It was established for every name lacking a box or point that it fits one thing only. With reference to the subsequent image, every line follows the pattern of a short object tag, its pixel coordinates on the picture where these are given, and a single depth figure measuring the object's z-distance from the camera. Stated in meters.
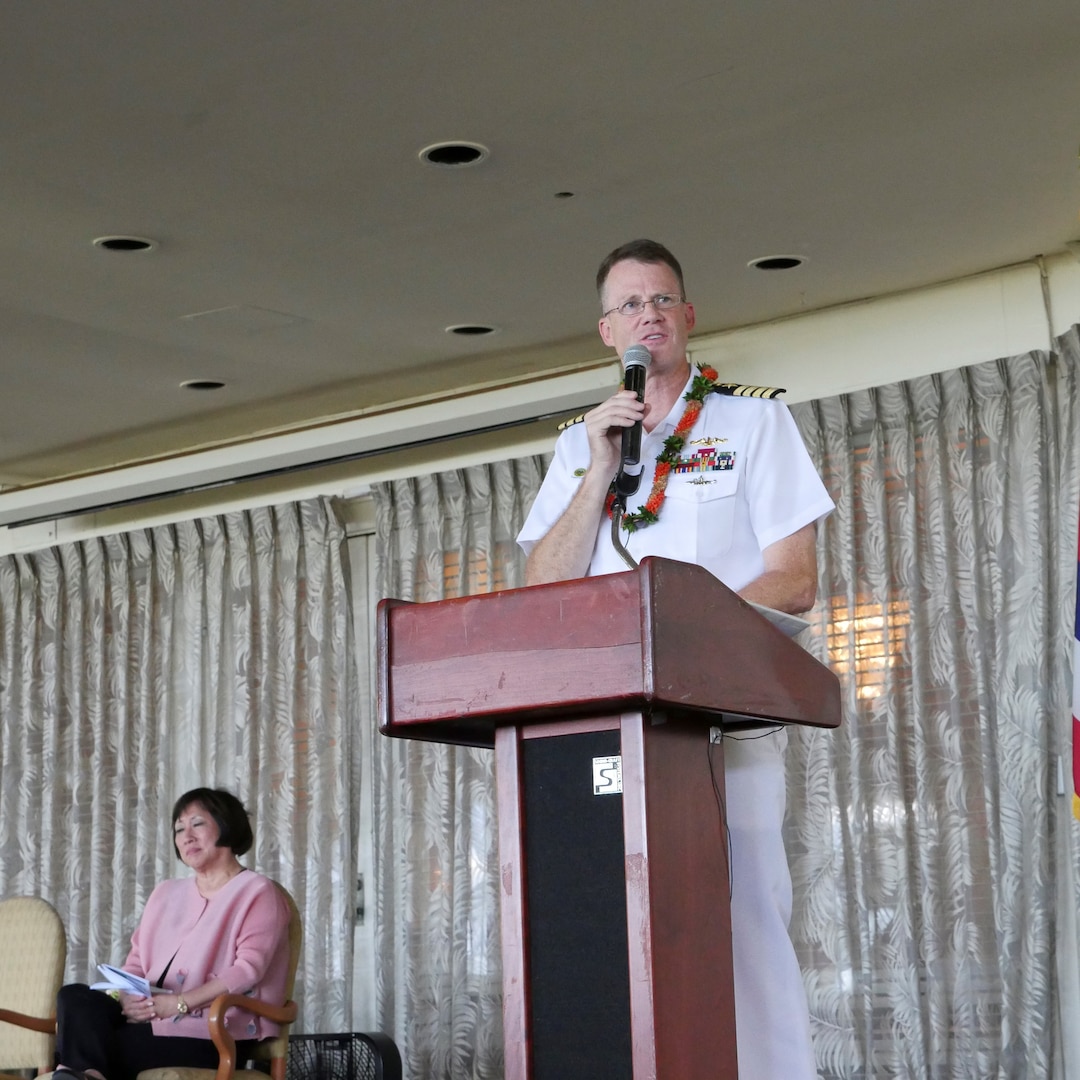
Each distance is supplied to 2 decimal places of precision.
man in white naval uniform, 6.85
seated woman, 9.95
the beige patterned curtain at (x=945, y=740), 10.26
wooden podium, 6.46
